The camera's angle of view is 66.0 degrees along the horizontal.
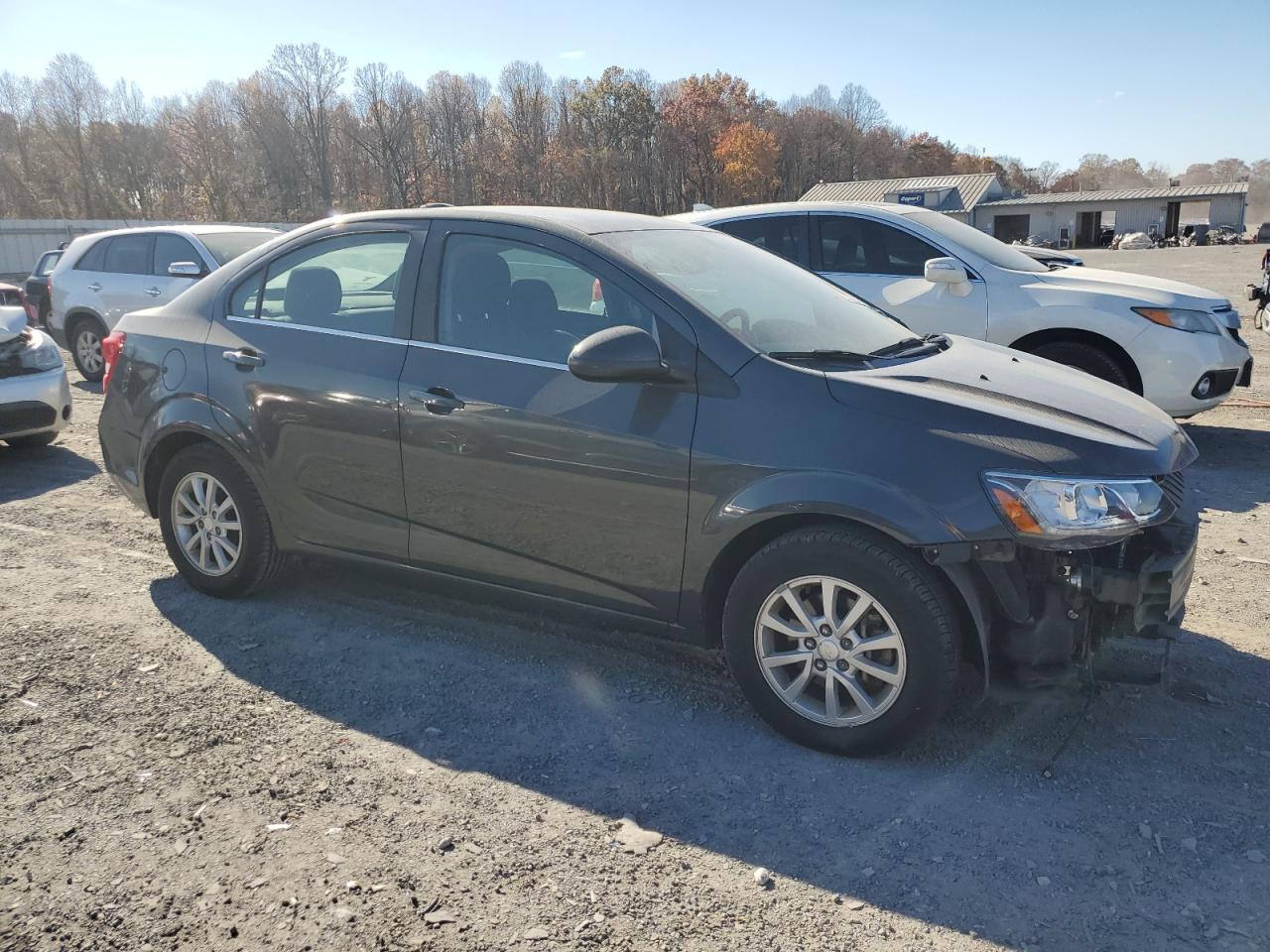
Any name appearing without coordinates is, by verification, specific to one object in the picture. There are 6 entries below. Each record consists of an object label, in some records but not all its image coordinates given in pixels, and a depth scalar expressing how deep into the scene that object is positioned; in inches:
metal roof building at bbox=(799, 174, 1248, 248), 3191.4
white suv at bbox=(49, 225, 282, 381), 420.8
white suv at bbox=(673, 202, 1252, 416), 271.1
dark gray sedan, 118.3
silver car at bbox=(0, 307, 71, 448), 286.4
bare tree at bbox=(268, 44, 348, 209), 3538.4
